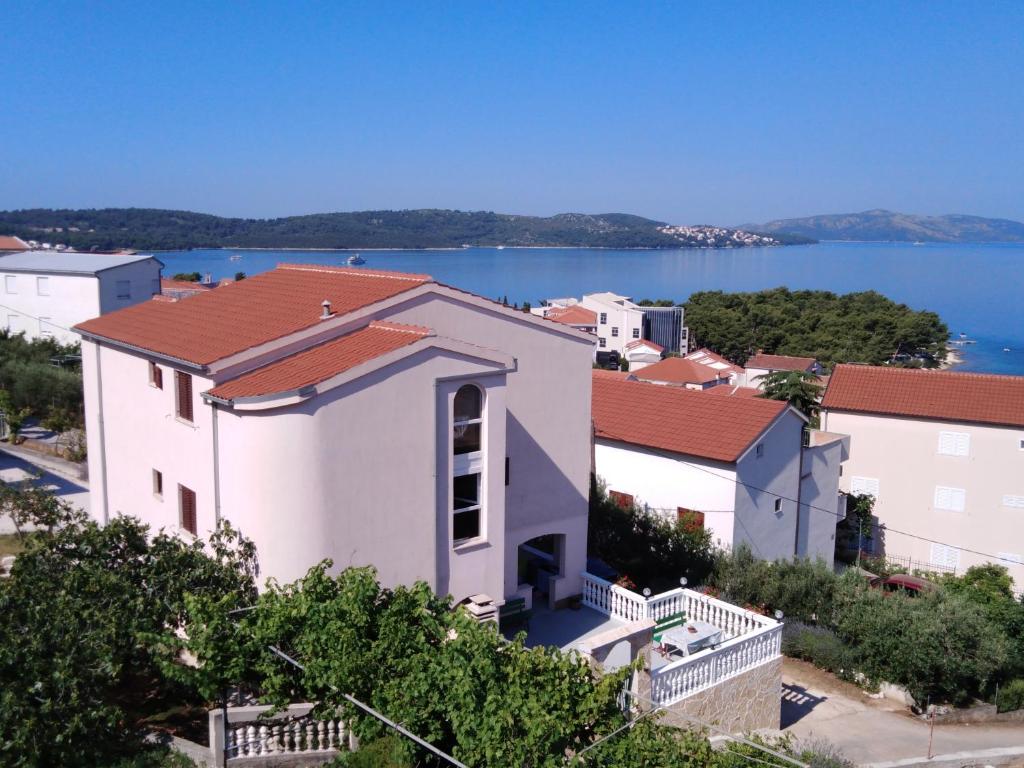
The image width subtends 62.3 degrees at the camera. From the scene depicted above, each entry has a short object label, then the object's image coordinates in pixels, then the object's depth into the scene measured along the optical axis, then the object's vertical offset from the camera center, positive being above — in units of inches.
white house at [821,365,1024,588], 1290.6 -309.8
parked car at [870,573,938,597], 1092.5 -424.1
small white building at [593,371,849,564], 889.5 -223.3
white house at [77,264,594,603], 500.1 -117.9
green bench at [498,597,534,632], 637.9 -270.9
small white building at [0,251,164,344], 1907.0 -97.8
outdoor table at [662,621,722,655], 572.7 -259.9
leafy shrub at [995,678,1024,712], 729.6 -375.2
